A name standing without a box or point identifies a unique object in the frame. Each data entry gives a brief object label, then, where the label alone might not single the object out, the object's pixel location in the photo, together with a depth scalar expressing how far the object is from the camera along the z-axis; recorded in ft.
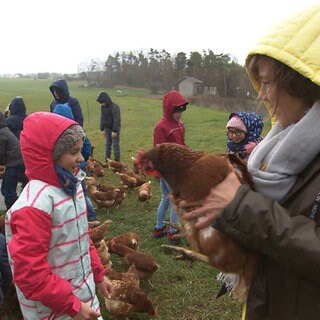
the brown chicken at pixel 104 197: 21.25
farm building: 143.54
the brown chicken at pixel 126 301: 11.22
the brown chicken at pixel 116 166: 29.27
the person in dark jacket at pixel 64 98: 19.92
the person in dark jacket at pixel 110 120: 32.73
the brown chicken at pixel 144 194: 22.39
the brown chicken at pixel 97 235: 14.46
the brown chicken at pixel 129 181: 25.05
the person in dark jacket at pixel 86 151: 16.24
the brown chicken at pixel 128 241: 15.51
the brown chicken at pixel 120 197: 22.23
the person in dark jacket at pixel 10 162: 17.79
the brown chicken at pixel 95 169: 29.15
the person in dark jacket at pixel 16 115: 20.93
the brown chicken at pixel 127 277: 12.15
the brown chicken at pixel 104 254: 13.50
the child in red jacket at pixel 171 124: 16.57
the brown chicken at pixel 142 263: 13.60
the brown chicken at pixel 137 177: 25.29
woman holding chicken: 3.15
